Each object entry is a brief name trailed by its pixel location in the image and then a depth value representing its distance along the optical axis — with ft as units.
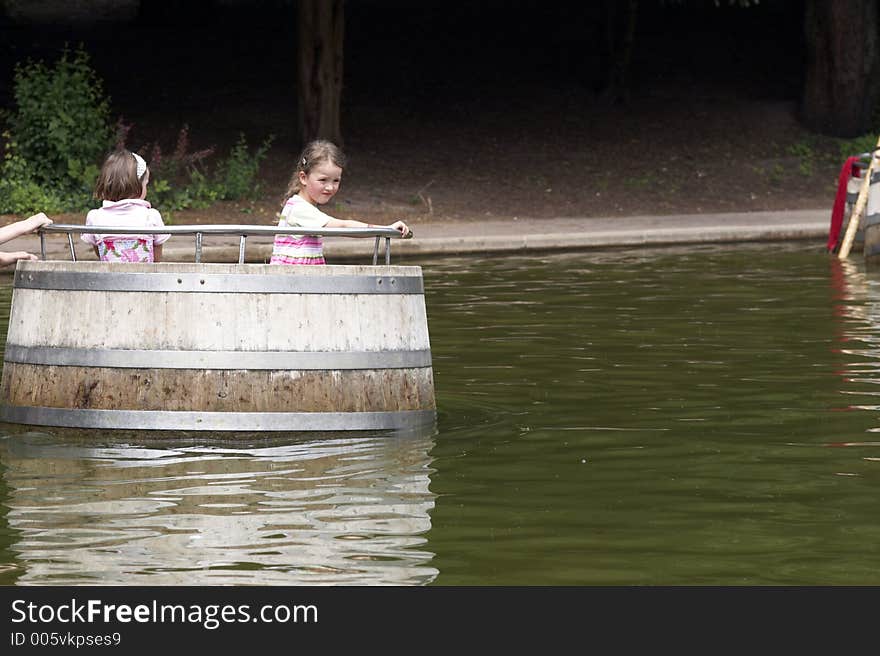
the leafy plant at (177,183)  80.74
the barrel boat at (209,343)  30.09
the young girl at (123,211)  32.65
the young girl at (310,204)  32.73
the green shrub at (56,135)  82.33
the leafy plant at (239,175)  85.40
